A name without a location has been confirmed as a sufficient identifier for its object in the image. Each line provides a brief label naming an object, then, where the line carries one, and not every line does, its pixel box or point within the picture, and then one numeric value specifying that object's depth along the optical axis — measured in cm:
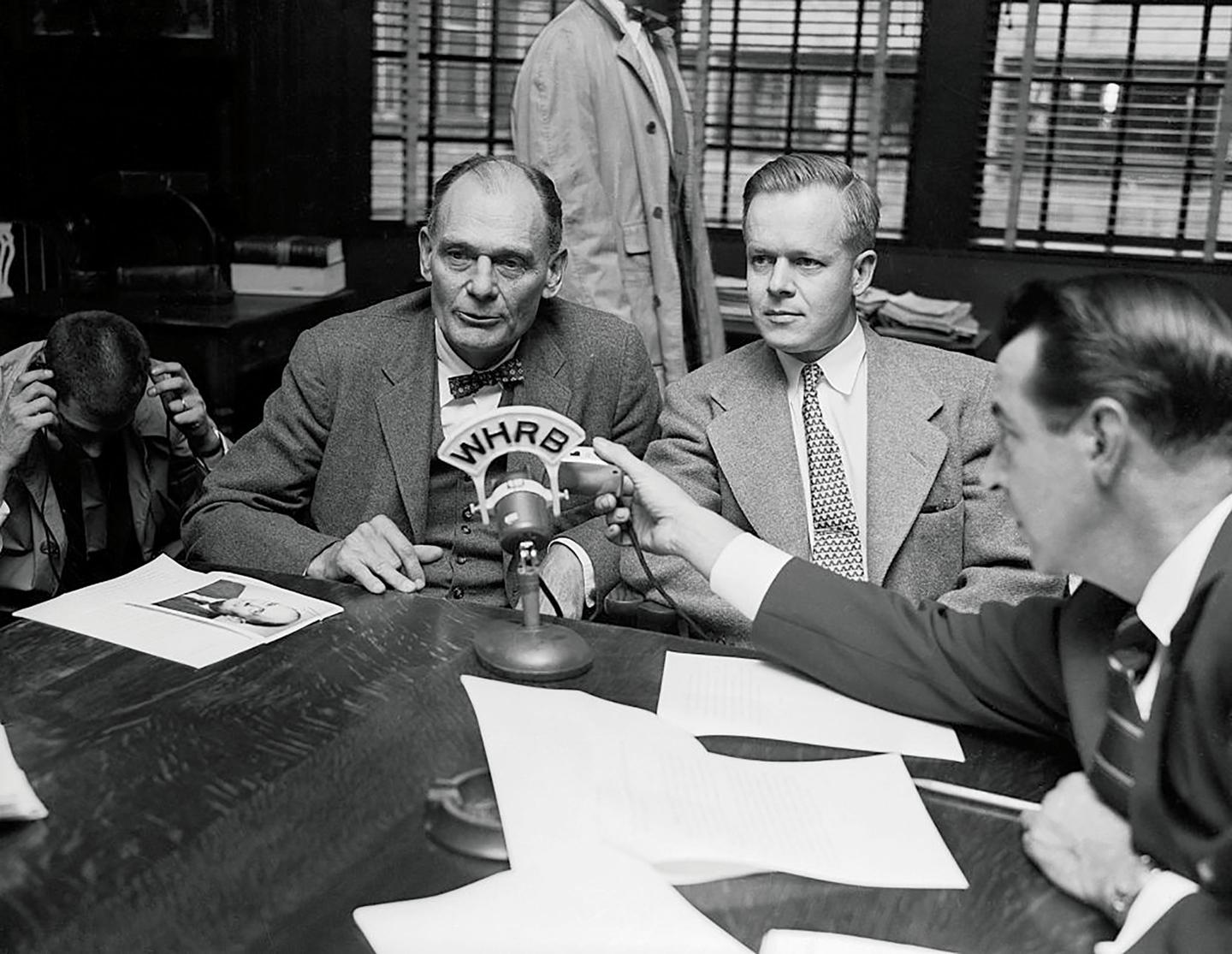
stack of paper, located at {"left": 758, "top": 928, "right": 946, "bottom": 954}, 94
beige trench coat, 297
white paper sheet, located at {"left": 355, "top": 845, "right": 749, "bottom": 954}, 93
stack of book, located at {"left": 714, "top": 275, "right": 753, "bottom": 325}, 450
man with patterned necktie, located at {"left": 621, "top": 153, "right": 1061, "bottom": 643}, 202
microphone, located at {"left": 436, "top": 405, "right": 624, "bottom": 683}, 147
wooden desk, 99
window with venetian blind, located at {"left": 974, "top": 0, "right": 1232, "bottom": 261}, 470
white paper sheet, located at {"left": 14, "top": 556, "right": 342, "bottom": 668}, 152
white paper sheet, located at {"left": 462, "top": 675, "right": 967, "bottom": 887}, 107
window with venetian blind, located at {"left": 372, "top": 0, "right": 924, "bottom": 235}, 494
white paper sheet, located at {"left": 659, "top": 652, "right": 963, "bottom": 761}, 134
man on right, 103
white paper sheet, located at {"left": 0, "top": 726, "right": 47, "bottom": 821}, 110
